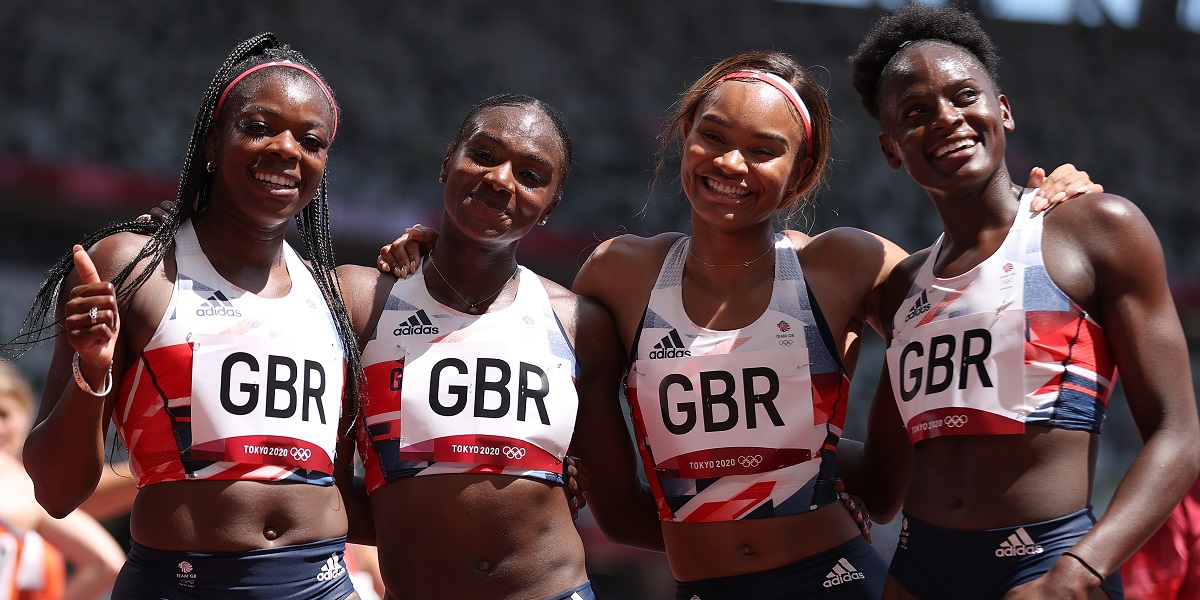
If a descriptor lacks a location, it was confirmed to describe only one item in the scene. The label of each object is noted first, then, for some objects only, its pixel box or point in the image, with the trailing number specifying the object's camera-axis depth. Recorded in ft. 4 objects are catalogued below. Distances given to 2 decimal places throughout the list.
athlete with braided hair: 17.78
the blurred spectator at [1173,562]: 25.68
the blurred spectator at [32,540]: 31.73
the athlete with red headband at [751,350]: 20.90
